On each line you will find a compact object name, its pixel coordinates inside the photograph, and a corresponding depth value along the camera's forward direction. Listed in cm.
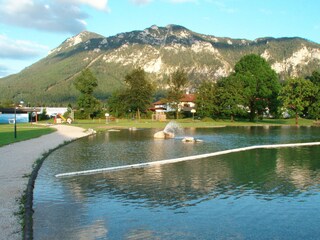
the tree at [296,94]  6719
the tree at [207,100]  7788
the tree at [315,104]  6794
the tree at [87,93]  9512
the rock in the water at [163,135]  3597
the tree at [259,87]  7200
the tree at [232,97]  7137
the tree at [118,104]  9636
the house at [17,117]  8428
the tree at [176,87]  8950
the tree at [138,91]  9238
